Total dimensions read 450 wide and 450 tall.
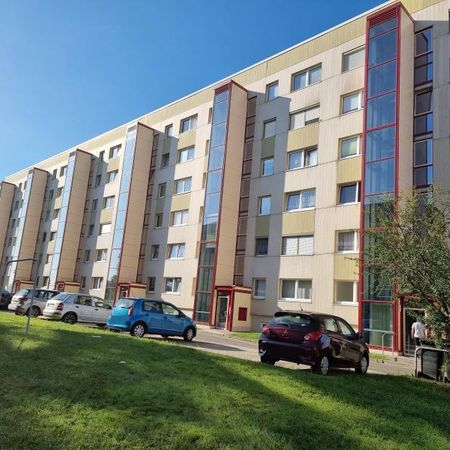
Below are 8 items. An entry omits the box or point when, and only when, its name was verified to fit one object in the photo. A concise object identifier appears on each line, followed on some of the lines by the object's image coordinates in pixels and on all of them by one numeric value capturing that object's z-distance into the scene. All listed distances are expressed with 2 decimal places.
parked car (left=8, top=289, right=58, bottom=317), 24.81
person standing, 19.63
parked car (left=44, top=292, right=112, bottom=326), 21.72
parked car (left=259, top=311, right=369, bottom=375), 11.34
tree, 11.35
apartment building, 24.36
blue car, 17.80
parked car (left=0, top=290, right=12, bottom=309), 30.73
